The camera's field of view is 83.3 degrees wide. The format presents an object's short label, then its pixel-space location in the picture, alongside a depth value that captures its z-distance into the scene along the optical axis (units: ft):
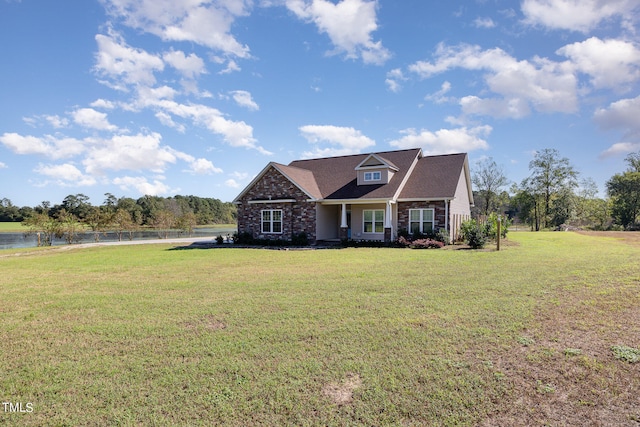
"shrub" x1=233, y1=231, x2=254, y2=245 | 76.69
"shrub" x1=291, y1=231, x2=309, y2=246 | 71.46
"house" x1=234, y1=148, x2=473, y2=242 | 68.18
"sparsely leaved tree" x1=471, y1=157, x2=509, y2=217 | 165.48
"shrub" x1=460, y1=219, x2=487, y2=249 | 59.36
